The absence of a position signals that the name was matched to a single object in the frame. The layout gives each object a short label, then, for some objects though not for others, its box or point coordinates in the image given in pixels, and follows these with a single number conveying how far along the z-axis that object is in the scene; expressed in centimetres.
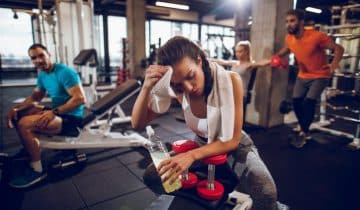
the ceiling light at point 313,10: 800
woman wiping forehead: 94
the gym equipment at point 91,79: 351
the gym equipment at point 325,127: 275
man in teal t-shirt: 200
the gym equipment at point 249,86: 302
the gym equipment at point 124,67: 615
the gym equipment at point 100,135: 225
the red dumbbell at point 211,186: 98
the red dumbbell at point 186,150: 103
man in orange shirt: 262
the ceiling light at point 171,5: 812
